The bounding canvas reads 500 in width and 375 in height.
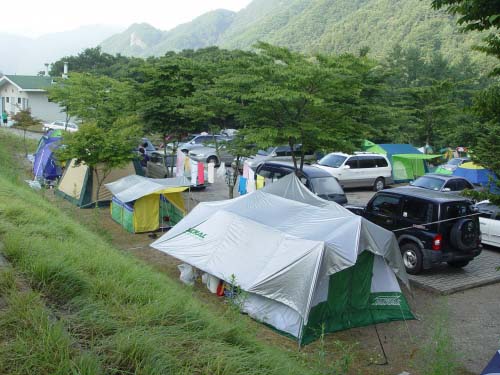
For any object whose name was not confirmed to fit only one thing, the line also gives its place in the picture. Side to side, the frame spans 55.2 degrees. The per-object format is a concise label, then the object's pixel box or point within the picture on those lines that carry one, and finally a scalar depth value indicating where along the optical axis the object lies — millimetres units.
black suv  10383
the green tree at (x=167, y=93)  18547
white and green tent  7578
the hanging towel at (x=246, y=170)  15836
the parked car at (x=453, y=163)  24822
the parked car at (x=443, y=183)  18312
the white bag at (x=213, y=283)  9234
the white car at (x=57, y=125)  36562
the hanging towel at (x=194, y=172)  16975
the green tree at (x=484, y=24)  5613
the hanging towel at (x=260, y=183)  15611
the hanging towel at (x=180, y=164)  17797
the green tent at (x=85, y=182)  16938
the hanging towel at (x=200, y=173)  17669
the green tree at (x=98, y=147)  15016
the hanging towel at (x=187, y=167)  17547
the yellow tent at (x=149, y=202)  13492
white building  45375
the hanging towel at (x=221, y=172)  17344
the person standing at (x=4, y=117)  43312
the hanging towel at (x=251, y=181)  15227
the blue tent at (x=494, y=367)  5137
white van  21438
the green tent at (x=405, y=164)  24859
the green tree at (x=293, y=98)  12578
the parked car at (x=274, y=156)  24734
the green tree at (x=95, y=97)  21042
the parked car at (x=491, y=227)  13109
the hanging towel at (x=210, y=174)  16308
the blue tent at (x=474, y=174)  20850
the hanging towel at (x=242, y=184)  15898
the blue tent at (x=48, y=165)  20578
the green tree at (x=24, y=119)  27500
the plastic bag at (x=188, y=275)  9789
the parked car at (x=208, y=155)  27141
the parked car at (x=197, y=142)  29044
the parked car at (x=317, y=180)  14766
